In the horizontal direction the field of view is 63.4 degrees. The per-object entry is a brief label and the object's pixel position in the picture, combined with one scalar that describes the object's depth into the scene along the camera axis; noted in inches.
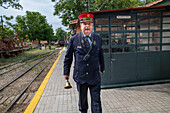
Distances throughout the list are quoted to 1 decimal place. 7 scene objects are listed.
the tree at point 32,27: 1680.6
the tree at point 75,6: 1077.1
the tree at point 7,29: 903.5
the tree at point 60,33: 4205.2
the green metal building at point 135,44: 189.8
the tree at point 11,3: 784.1
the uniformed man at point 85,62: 96.4
